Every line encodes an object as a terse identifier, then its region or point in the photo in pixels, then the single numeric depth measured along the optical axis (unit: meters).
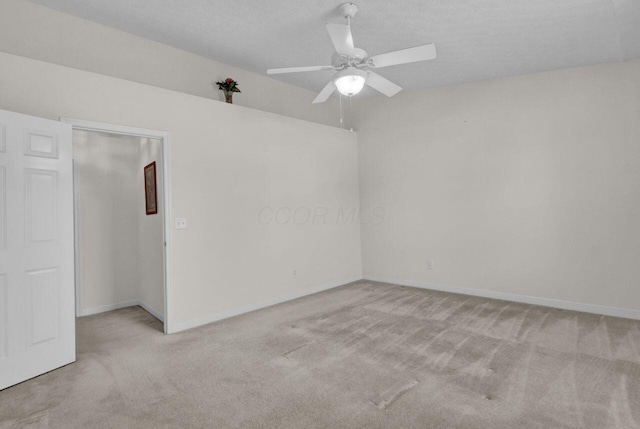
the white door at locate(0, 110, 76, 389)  2.35
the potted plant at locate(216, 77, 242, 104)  3.94
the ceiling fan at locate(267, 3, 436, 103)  2.40
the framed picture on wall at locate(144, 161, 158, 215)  3.95
